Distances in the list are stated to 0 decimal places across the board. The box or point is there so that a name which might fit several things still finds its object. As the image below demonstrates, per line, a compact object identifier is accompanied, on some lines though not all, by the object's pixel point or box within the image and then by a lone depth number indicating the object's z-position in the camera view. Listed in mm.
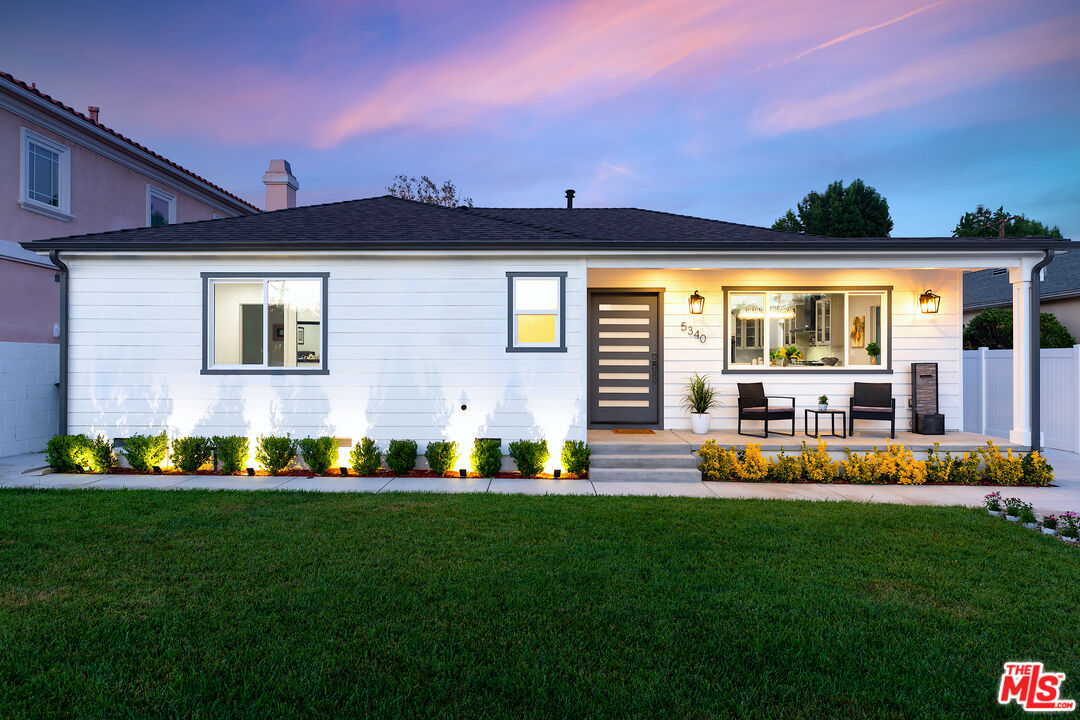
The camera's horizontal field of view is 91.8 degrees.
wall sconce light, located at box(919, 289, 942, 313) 8281
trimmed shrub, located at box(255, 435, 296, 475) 6883
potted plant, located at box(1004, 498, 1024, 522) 4844
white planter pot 8164
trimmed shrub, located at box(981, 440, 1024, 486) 6531
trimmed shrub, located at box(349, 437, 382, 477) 6836
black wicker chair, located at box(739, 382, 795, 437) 7801
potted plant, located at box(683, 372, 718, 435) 8180
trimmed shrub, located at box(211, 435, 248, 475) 6871
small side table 7775
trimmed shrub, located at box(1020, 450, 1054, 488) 6469
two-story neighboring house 8086
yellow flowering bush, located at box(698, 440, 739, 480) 6746
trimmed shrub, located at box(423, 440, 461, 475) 6871
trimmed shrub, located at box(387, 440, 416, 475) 6863
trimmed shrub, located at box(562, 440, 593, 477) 6820
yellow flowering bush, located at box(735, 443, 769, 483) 6676
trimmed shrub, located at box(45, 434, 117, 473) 6848
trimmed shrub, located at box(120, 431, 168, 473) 6941
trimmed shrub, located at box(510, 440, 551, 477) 6832
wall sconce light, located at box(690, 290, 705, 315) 8492
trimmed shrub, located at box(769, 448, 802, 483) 6684
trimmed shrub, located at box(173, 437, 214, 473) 6898
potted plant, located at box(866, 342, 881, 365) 8578
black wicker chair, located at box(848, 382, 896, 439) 7754
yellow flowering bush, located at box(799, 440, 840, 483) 6645
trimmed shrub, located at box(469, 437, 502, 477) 6812
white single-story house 7094
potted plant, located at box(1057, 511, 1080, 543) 4328
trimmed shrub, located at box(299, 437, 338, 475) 6887
